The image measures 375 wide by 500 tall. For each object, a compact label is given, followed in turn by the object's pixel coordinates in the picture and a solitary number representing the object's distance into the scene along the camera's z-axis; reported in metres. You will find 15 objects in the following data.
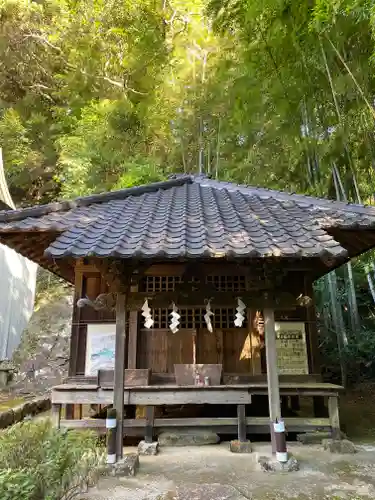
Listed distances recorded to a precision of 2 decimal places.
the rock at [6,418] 6.38
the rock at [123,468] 4.01
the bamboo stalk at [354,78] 6.44
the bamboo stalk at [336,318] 9.29
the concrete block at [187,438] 5.35
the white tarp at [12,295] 11.55
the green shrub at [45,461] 2.53
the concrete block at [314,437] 5.31
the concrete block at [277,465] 4.18
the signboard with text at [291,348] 6.09
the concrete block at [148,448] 4.88
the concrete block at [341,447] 4.94
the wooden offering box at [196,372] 5.51
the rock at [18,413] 6.99
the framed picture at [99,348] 6.15
